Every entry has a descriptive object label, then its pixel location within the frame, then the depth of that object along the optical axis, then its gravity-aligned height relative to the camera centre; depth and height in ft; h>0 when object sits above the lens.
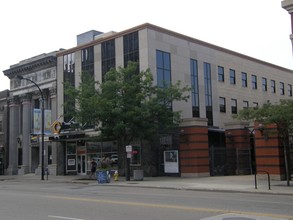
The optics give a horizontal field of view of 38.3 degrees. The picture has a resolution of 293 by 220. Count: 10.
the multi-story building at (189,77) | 109.50 +24.65
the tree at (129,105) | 93.45 +11.51
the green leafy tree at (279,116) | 70.28 +6.49
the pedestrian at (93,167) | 110.93 -2.52
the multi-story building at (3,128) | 160.15 +11.91
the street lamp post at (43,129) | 116.47 +8.06
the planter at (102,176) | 92.53 -4.14
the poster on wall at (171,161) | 109.70 -1.40
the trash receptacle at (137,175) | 96.94 -4.24
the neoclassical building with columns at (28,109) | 142.10 +18.00
